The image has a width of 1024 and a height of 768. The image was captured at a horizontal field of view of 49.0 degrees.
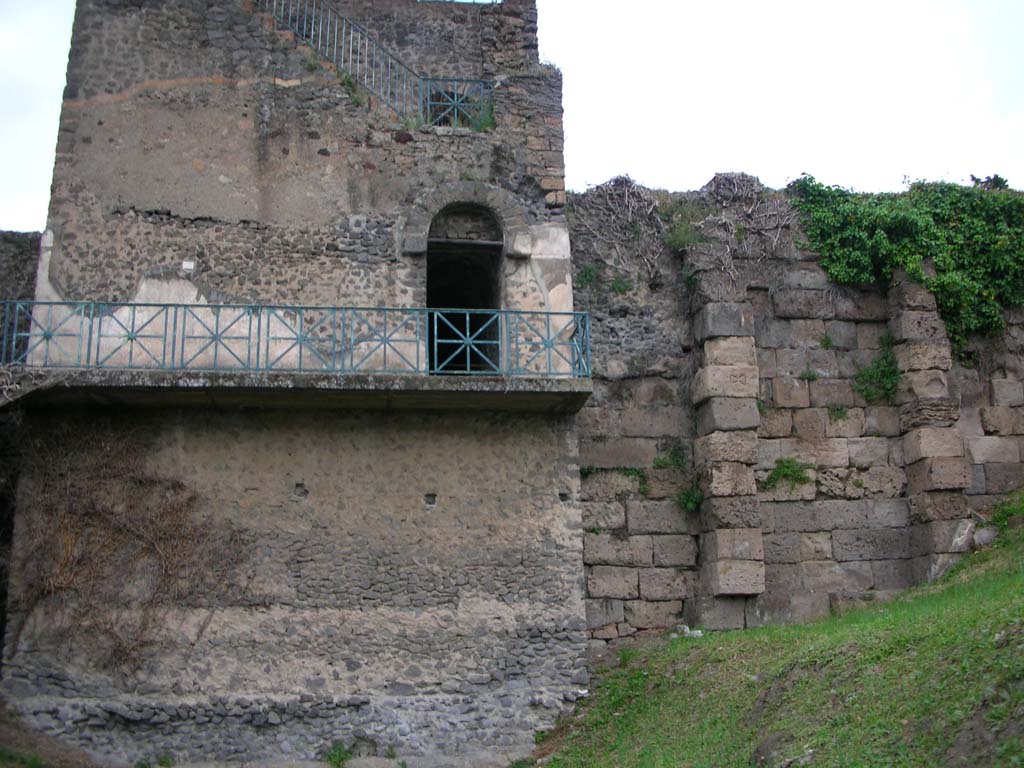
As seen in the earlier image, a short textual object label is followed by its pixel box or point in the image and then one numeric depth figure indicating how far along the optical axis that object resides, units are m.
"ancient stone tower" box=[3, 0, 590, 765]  10.45
